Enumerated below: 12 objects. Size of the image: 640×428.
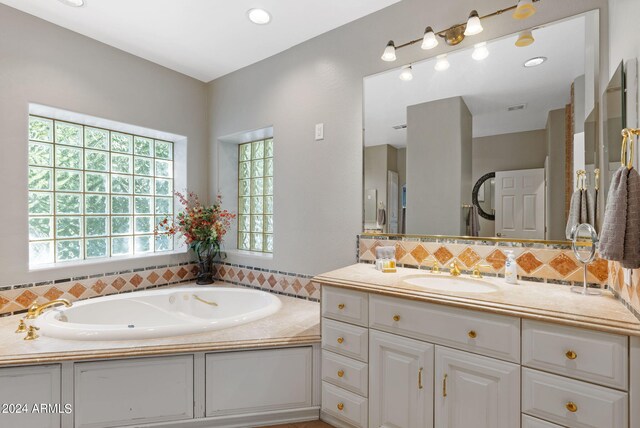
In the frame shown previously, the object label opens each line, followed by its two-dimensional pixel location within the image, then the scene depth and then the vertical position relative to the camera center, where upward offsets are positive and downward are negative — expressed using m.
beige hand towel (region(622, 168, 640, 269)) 0.98 -0.03
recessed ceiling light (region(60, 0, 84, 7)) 2.02 +1.38
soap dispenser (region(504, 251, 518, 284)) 1.60 -0.28
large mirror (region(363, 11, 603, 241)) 1.54 +0.44
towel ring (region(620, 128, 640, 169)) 1.00 +0.24
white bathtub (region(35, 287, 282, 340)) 1.75 -0.68
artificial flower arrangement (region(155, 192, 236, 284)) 2.93 -0.12
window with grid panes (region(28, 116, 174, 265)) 2.43 +0.19
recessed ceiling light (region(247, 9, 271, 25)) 2.13 +1.38
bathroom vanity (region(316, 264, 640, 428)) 1.05 -0.58
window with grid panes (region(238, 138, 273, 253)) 3.19 +0.20
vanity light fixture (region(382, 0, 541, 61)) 1.54 +1.04
